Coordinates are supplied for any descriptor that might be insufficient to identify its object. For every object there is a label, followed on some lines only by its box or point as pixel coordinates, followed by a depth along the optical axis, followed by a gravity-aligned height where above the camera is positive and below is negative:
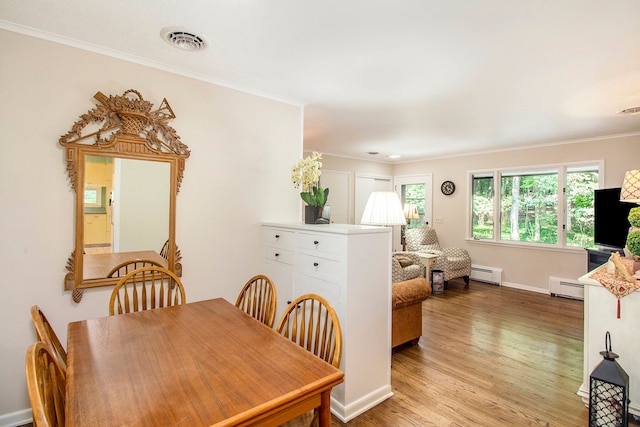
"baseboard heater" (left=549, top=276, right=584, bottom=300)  4.82 -1.11
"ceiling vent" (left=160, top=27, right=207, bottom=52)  1.95 +1.11
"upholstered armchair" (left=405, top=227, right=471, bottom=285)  5.39 -0.67
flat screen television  3.94 -0.02
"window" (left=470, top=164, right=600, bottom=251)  4.89 +0.19
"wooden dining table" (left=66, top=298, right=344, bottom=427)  0.94 -0.59
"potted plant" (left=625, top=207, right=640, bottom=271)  2.18 -0.14
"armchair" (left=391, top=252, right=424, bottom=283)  3.30 -0.66
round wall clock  6.30 +0.56
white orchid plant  2.68 +0.29
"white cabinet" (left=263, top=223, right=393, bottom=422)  2.07 -0.54
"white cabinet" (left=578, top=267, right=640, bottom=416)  2.06 -0.77
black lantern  1.88 -1.07
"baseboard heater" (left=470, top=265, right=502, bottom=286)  5.70 -1.07
